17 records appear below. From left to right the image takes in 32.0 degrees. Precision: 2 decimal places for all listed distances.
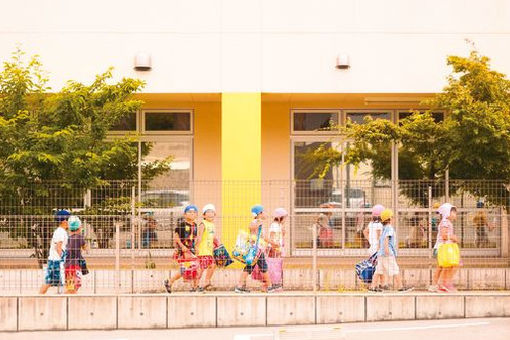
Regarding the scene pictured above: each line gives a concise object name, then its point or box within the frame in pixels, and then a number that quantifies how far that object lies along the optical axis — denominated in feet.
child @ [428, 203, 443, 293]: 48.85
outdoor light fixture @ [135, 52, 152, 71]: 63.00
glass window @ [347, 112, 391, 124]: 70.79
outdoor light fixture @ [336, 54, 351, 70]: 63.62
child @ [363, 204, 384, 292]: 49.01
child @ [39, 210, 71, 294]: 45.68
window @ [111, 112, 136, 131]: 69.26
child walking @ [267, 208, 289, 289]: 48.83
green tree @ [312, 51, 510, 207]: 53.36
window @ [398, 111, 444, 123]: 67.08
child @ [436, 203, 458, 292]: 48.57
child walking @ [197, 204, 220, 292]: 47.83
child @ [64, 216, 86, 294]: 46.06
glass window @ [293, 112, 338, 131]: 71.26
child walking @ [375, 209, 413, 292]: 47.93
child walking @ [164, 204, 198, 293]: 48.08
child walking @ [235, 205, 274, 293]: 47.14
